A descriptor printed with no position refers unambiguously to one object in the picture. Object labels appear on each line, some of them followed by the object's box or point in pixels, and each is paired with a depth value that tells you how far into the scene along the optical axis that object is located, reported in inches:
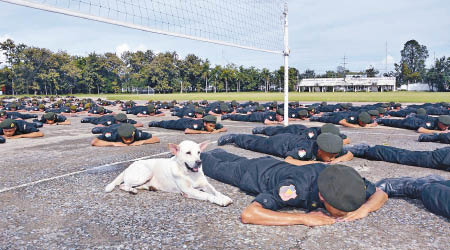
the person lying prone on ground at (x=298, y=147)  226.2
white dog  171.3
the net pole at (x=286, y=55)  482.0
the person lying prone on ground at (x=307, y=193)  134.4
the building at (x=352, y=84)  3779.5
